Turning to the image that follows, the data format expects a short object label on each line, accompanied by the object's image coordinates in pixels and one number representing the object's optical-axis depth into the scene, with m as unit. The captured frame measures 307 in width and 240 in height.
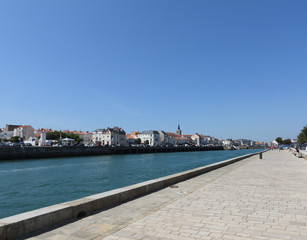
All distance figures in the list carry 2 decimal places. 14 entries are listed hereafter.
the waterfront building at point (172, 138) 174.15
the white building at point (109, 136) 120.00
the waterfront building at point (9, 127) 137.60
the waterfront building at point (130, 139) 143.81
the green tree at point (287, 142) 167.50
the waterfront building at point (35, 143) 75.75
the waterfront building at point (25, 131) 124.31
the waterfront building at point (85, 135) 152.23
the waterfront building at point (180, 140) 189.11
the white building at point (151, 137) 149.70
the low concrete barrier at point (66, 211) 4.16
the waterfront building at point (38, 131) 138.85
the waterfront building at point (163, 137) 159.12
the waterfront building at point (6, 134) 131.31
